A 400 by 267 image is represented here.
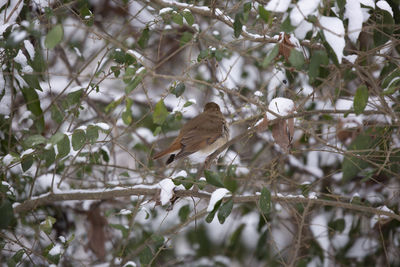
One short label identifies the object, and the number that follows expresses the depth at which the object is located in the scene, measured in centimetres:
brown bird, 854
